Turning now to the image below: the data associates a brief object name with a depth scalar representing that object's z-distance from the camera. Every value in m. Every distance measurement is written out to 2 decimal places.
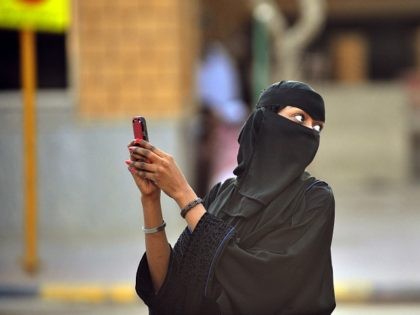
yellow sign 18.86
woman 6.43
